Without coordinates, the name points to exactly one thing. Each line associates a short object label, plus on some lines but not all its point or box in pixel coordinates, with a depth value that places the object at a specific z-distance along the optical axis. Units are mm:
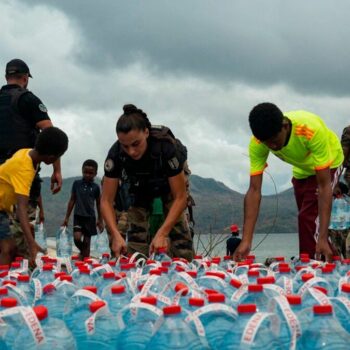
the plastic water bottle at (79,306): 3107
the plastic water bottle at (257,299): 3076
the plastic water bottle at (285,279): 3572
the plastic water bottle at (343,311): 2963
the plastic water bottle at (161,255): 5355
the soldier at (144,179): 5375
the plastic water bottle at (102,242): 13606
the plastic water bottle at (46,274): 4395
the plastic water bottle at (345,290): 3159
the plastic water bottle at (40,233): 10539
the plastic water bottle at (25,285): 3904
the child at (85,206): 11742
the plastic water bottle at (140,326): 2627
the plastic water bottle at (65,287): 3660
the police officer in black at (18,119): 6648
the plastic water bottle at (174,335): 2402
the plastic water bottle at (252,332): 2352
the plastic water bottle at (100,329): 2723
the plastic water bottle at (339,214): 10453
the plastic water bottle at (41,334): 2441
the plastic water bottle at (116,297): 3252
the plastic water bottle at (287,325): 2543
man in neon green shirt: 5227
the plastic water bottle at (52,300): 3502
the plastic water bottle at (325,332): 2443
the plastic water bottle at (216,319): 2682
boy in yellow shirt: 5746
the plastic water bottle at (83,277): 4235
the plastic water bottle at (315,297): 2832
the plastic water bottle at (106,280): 3902
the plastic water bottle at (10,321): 2676
